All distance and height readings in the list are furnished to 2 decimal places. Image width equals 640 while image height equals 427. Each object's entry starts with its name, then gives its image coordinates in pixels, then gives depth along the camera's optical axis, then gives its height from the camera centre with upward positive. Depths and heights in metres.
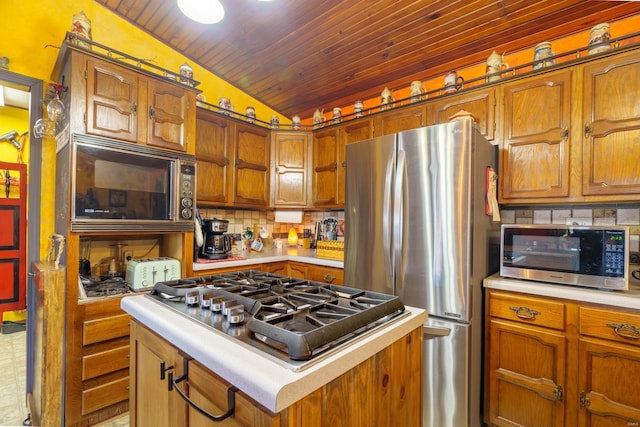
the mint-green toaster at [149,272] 1.86 -0.42
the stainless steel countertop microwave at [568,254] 1.41 -0.22
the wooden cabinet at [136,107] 1.67 +0.66
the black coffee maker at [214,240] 2.41 -0.26
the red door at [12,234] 3.22 -0.31
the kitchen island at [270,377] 0.54 -0.39
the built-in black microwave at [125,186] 1.62 +0.15
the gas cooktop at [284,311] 0.61 -0.28
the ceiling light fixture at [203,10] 1.74 +1.24
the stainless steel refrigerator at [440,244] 1.58 -0.19
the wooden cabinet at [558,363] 1.34 -0.76
